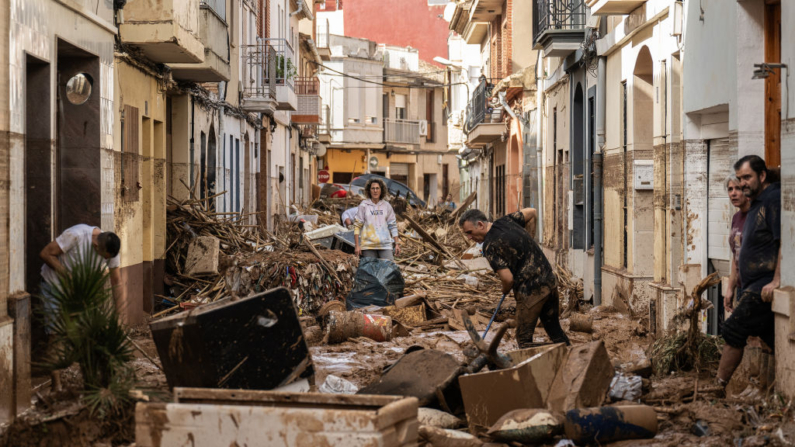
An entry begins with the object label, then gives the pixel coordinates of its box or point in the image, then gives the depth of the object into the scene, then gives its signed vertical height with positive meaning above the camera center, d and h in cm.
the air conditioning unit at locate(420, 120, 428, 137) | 5869 +448
